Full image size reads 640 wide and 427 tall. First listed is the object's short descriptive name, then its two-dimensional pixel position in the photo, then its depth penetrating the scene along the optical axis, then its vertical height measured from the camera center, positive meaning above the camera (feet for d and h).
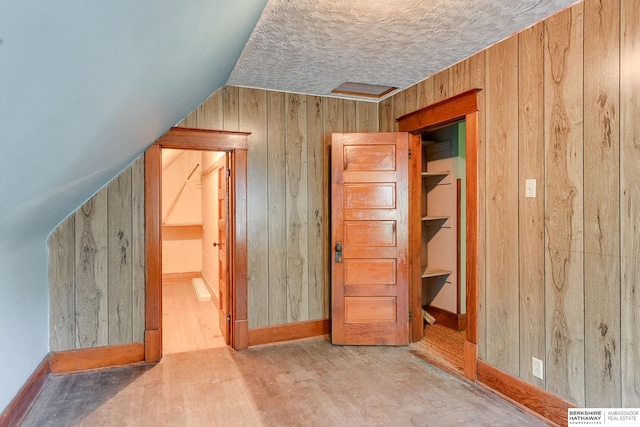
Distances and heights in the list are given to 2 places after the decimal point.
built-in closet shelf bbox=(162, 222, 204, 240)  21.54 -1.03
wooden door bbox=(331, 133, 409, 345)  11.11 -0.68
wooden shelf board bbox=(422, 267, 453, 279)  12.79 -2.14
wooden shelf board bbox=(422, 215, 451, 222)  12.95 -0.21
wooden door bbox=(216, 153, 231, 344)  11.49 -1.23
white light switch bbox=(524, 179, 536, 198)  7.54 +0.48
